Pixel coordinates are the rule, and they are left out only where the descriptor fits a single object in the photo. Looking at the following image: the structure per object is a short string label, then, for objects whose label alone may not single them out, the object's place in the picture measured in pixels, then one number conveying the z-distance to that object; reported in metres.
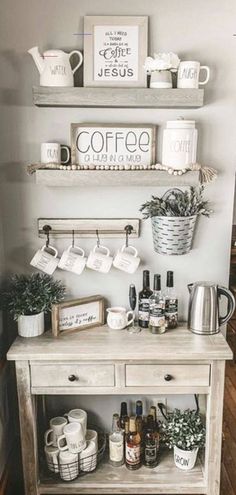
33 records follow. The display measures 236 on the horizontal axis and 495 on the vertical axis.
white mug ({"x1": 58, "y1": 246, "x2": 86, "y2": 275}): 2.03
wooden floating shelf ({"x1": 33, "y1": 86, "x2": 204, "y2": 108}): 1.81
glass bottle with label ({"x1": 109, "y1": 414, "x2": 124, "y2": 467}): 2.08
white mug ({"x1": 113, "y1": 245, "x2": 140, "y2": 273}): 2.04
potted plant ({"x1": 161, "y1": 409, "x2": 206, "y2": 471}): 2.05
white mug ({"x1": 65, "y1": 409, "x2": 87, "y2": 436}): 2.10
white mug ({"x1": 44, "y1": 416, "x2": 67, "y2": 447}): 2.09
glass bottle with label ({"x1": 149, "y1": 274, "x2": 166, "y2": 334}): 2.00
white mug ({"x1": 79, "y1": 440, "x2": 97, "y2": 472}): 2.04
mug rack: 2.07
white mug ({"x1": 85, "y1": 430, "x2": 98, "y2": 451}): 2.10
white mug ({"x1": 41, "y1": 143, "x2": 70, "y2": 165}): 1.89
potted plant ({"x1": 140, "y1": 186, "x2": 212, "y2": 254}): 1.92
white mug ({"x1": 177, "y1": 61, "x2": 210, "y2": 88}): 1.83
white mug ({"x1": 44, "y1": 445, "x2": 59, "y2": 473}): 2.03
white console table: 1.85
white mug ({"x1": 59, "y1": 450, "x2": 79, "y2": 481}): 2.01
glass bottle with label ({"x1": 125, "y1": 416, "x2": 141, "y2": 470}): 2.06
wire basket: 2.01
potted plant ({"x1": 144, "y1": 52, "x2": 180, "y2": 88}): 1.81
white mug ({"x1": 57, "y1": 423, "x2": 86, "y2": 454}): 2.00
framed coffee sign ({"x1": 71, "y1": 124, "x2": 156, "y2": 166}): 1.96
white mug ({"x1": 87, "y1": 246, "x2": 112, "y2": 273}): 2.04
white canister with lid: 1.84
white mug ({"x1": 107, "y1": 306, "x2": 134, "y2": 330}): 2.05
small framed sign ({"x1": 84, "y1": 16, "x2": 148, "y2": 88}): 1.89
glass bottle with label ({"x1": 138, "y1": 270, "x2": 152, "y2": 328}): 2.08
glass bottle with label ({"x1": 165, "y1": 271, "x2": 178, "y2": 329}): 2.06
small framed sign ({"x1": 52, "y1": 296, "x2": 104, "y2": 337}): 2.00
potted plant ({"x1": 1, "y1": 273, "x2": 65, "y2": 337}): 1.96
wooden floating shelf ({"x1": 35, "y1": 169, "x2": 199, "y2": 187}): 1.87
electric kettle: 1.99
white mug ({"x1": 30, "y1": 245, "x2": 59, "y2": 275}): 2.04
